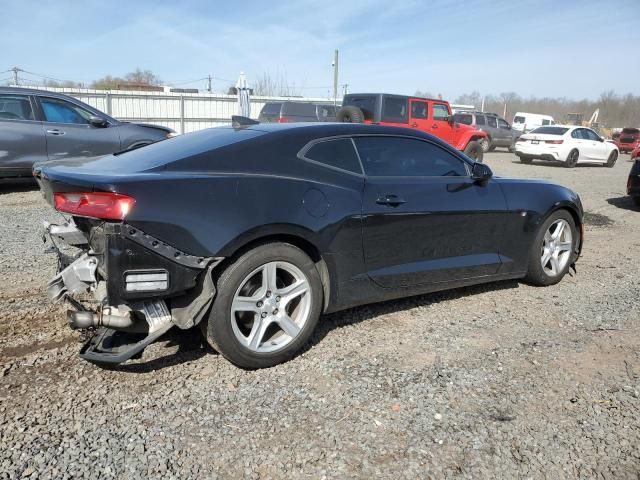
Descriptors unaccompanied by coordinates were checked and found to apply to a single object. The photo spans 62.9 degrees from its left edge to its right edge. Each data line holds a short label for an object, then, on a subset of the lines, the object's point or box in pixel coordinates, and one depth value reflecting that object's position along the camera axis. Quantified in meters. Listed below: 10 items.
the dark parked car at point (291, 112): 17.80
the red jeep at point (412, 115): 14.71
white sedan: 17.83
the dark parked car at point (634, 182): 9.62
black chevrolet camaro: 2.73
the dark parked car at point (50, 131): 8.23
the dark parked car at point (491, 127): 23.91
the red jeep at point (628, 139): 29.55
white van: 29.59
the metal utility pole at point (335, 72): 30.93
